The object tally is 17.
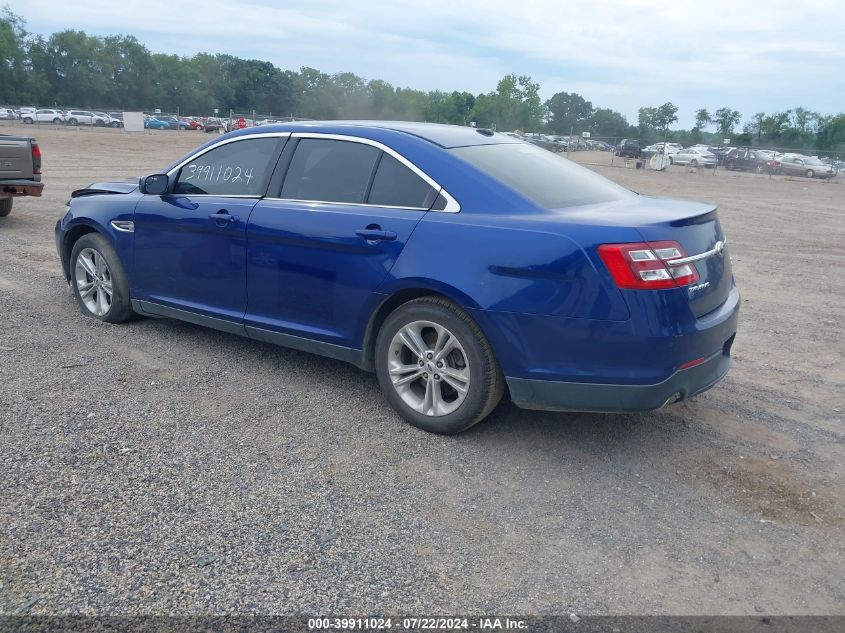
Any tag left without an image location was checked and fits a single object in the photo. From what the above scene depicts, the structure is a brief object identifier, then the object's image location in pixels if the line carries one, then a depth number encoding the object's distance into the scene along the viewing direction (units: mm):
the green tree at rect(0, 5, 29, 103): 90938
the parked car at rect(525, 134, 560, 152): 46250
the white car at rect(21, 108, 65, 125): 59519
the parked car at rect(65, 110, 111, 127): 59938
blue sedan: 3723
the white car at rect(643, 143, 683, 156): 45994
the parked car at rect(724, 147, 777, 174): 41875
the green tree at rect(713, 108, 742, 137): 97500
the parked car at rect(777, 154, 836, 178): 39344
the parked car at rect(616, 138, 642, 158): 44691
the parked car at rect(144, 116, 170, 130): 64500
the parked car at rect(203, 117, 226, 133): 63719
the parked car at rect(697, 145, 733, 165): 45250
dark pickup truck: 10320
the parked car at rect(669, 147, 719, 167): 43219
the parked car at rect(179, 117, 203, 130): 66438
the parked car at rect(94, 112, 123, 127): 62031
